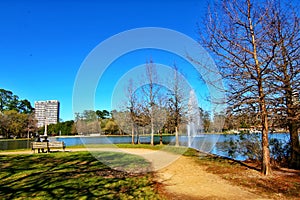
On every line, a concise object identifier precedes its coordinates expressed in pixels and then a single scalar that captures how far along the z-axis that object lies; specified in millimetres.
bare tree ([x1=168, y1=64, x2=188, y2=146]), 19328
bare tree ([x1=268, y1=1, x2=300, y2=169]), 7203
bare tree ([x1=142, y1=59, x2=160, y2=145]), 20734
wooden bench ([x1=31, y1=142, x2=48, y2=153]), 12250
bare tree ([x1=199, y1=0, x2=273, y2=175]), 7277
